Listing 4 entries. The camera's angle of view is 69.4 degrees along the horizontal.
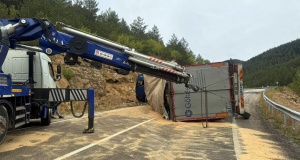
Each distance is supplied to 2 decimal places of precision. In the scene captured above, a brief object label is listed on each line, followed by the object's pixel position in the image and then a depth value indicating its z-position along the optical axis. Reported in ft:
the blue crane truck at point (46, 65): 18.56
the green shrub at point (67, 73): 57.20
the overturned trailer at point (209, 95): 31.52
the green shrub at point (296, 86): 172.75
